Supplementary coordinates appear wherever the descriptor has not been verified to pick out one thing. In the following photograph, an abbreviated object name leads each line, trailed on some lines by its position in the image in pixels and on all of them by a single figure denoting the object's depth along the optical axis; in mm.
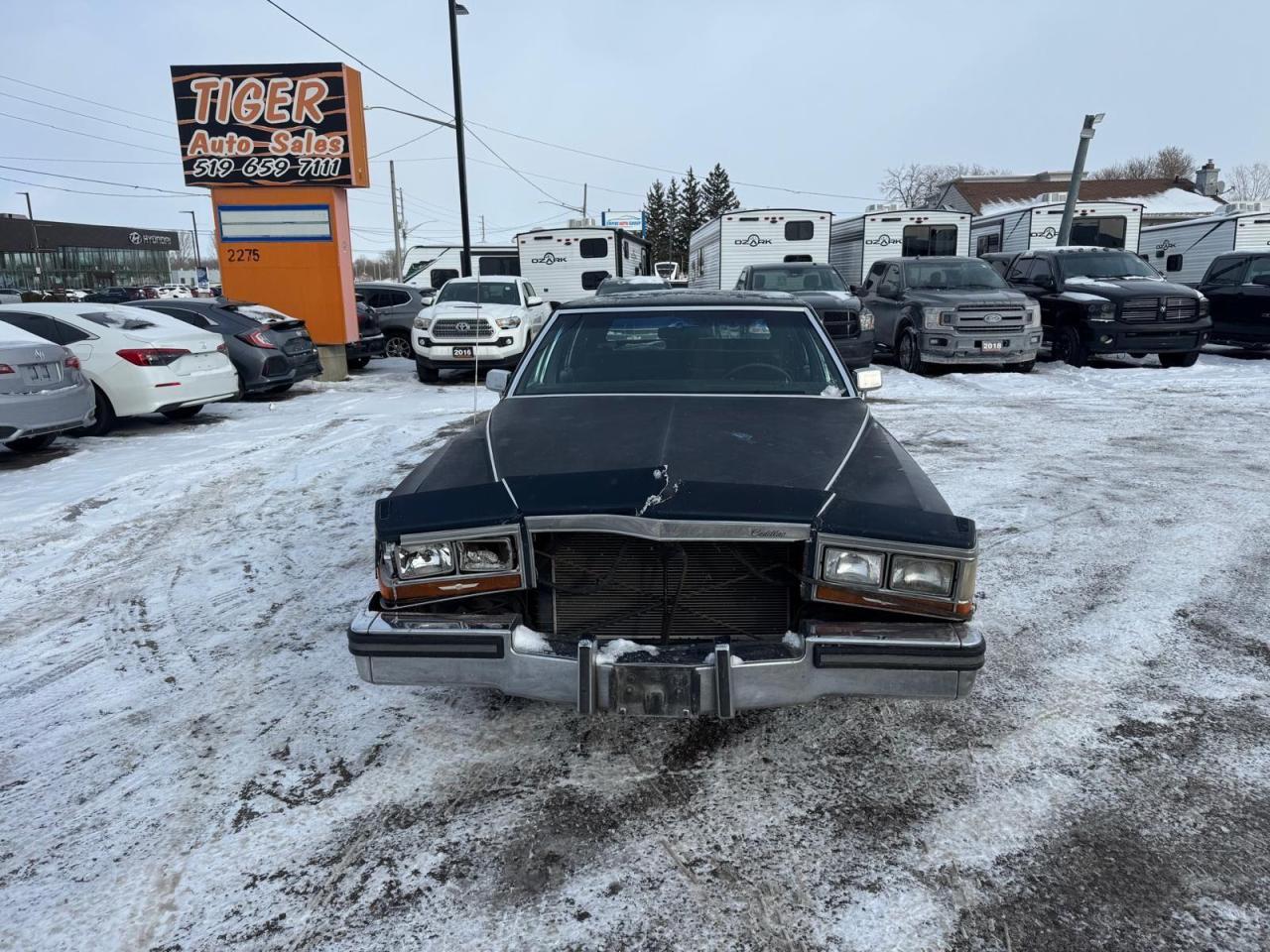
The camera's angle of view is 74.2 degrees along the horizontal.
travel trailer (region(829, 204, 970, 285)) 19766
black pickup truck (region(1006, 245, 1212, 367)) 12695
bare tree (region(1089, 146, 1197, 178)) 72250
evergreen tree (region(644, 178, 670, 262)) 81125
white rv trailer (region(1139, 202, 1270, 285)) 18469
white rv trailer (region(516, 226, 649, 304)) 22438
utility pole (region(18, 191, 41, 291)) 71688
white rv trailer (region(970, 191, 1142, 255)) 19859
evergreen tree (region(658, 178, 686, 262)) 80188
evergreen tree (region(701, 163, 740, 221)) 79125
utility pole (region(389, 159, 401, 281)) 58594
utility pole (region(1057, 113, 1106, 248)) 18094
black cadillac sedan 2559
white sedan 8969
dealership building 71875
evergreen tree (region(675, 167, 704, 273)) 79250
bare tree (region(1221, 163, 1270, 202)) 74500
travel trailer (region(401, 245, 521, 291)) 24453
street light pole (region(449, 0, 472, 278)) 18766
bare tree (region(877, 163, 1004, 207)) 73938
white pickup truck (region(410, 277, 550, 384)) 13086
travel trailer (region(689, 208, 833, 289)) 19516
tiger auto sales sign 13648
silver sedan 7328
